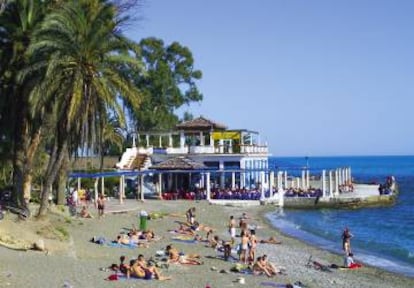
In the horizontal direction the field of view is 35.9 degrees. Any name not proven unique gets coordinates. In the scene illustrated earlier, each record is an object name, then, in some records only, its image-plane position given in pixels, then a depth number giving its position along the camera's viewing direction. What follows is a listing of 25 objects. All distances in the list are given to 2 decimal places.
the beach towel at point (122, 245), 27.09
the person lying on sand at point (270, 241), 33.07
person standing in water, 27.91
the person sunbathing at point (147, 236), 29.71
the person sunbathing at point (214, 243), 28.96
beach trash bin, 32.51
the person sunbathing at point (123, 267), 20.24
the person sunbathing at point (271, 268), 22.91
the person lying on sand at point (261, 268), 22.71
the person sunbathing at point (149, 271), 20.14
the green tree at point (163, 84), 71.12
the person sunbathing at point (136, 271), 20.08
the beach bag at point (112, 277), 19.15
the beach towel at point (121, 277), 19.22
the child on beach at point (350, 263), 26.34
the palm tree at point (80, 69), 25.30
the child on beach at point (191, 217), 36.00
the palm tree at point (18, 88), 28.20
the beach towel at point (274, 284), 20.73
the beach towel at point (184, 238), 31.00
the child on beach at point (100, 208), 35.91
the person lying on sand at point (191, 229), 33.66
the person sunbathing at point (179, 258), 23.98
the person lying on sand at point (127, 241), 27.73
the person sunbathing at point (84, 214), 34.84
